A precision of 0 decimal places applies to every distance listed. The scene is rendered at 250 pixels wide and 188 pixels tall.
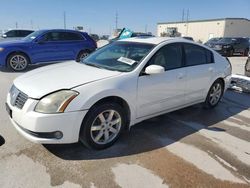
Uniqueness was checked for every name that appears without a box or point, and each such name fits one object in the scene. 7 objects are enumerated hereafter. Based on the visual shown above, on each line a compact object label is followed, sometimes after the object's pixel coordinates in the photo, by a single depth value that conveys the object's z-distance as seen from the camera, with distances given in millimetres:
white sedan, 2315
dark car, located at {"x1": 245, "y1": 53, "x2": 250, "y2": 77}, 5824
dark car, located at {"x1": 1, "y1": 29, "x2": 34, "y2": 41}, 12895
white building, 37811
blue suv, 6742
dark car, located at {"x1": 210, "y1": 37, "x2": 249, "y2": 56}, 14563
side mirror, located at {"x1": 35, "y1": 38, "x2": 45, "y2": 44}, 7060
